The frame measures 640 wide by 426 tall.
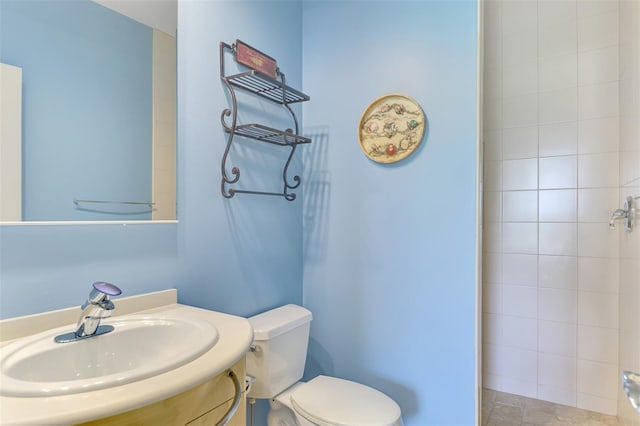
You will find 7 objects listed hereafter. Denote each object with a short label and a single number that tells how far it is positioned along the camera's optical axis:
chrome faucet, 0.77
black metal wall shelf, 1.35
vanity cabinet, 0.55
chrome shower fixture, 1.27
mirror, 0.92
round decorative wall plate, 1.55
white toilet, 1.22
